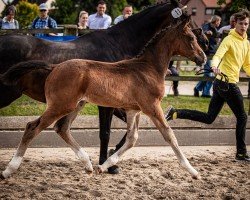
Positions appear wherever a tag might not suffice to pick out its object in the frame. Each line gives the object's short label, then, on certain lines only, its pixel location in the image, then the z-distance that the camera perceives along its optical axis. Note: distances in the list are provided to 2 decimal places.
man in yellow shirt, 6.52
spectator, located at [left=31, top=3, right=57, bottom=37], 10.71
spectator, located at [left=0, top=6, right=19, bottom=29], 11.05
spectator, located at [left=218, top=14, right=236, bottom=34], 11.50
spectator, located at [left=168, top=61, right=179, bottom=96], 11.73
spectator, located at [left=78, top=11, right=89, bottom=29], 10.52
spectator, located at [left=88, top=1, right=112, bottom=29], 10.20
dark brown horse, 5.81
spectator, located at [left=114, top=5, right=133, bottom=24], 10.10
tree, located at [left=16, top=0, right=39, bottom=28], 43.36
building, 81.44
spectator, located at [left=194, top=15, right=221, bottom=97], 10.71
